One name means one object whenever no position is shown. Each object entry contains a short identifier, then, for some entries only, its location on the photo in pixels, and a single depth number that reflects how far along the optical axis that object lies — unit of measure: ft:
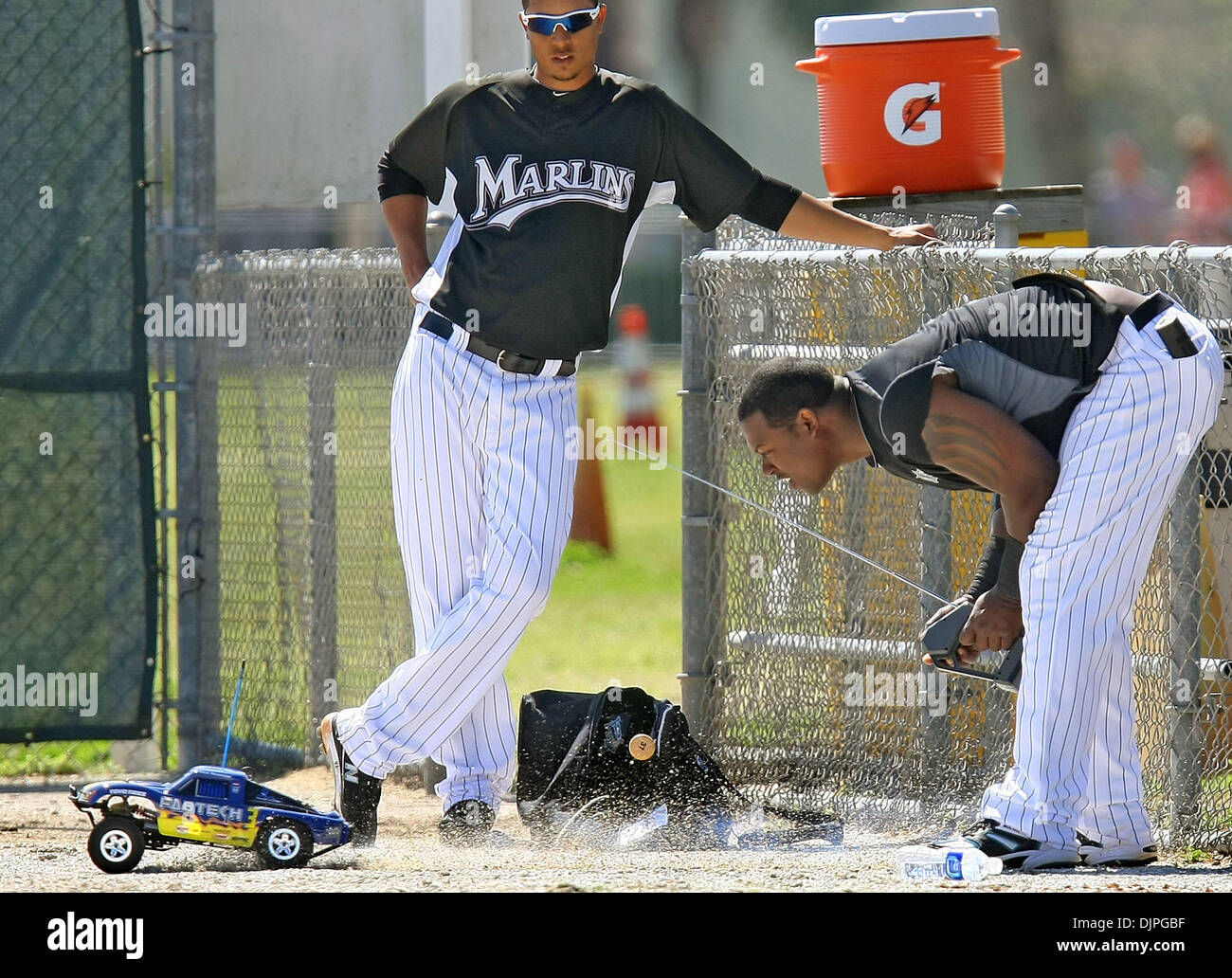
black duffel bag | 33.35
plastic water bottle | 26.05
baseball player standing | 31.09
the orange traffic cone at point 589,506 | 76.38
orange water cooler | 34.14
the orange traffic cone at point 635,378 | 75.25
